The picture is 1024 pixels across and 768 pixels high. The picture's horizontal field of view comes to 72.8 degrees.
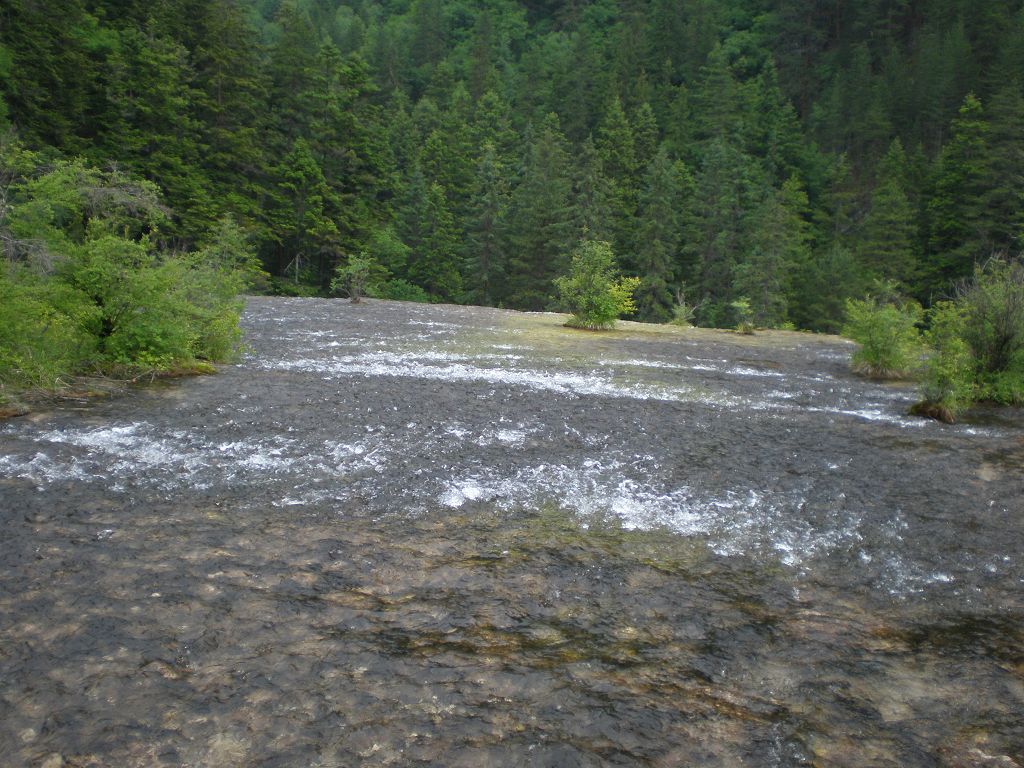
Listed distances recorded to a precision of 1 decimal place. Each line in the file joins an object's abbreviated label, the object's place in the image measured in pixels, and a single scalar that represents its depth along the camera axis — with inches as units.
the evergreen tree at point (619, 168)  2166.6
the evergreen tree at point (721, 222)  2097.7
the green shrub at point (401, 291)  1915.6
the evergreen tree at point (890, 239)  1899.6
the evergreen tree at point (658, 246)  2001.7
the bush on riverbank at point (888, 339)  657.6
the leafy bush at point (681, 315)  1212.5
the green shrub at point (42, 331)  381.4
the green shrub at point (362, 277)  1183.9
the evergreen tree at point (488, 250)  2138.3
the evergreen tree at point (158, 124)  1448.1
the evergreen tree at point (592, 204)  1995.4
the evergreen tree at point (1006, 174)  1833.2
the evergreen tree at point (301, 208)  1813.5
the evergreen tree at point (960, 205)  1889.8
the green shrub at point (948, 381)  493.0
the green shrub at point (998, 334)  537.3
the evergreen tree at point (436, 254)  2150.6
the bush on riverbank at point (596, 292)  992.2
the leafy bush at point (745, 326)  1072.2
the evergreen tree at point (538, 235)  2027.6
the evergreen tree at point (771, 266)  1792.6
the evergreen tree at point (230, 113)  1675.7
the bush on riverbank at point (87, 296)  394.3
